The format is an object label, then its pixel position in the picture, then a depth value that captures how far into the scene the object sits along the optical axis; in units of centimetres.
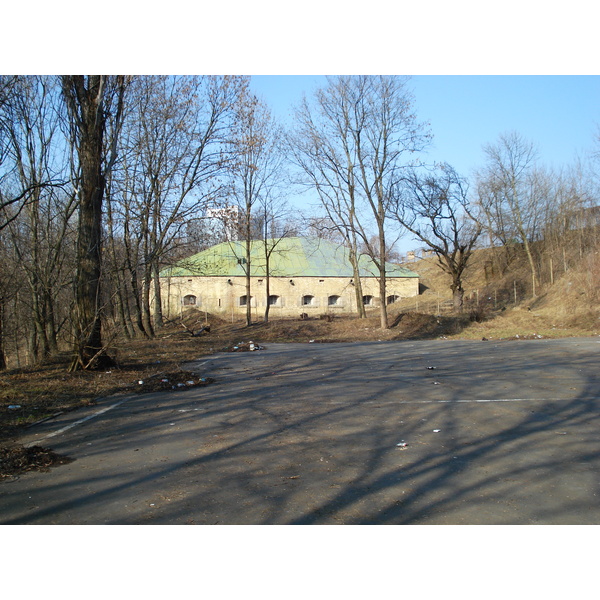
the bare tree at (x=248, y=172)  2056
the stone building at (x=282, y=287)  4234
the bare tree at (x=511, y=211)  4144
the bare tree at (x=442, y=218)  3225
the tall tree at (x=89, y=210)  1101
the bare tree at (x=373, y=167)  2552
